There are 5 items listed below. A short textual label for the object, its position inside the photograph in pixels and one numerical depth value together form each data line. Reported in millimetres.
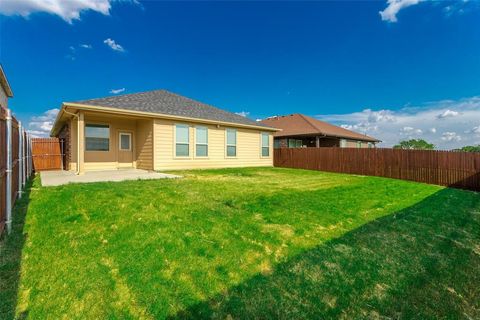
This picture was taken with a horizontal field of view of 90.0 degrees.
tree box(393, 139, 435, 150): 43416
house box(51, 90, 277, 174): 10641
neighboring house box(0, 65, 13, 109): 12442
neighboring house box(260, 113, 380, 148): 20750
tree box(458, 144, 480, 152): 26909
